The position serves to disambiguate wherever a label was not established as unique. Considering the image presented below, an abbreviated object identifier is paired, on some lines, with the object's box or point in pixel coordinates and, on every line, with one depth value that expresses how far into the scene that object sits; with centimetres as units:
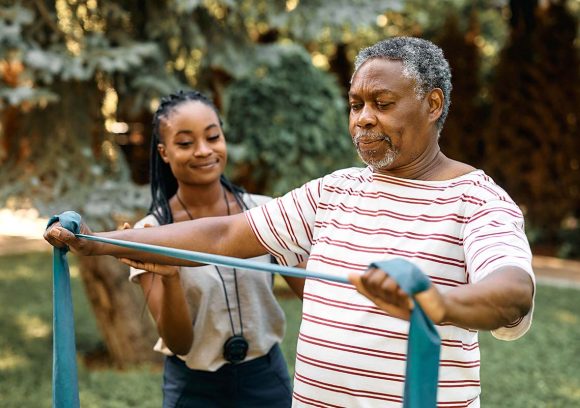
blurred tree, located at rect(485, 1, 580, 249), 1051
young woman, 268
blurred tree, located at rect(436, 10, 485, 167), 1136
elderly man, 179
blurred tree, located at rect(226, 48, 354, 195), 675
